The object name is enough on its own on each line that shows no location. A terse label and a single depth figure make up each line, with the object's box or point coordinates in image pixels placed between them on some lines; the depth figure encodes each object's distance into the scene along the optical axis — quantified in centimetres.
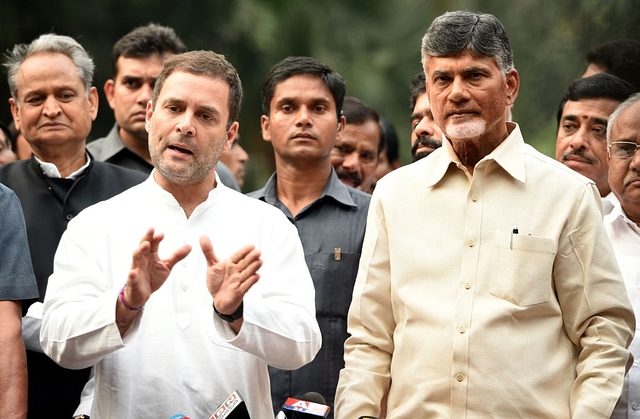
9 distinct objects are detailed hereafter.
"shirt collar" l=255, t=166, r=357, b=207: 1126
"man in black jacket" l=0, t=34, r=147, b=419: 965
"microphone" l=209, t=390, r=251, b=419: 727
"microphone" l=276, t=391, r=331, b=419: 749
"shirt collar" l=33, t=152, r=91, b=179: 1066
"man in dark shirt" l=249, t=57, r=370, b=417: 1044
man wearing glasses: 976
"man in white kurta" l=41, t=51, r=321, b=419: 780
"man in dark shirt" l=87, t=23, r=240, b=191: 1306
